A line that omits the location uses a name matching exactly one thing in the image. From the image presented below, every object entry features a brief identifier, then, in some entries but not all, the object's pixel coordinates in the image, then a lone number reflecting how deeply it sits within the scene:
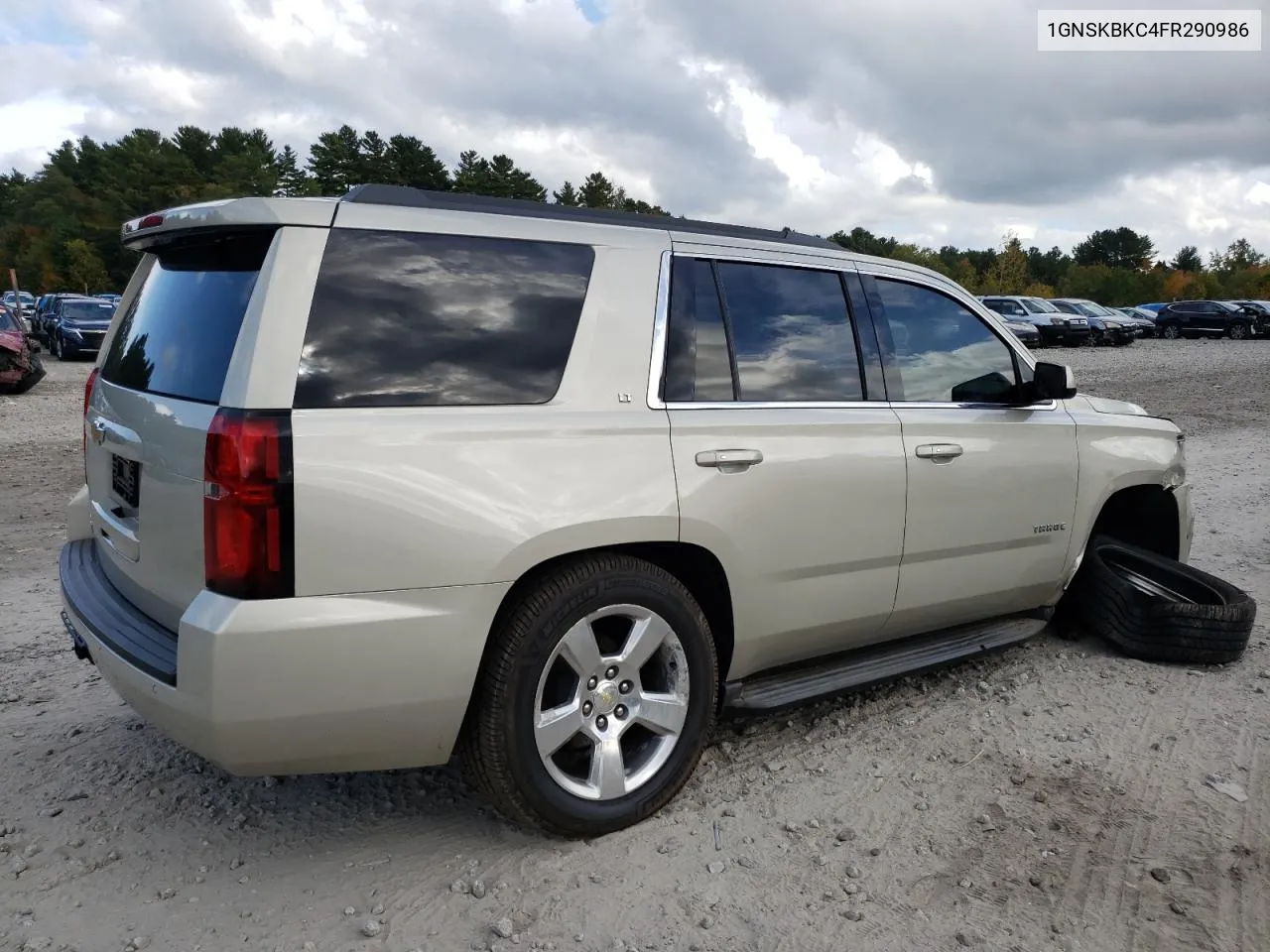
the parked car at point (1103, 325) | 33.09
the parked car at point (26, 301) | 34.81
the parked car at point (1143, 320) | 37.82
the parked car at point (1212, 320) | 38.78
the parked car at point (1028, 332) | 30.13
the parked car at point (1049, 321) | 32.12
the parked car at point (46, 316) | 27.15
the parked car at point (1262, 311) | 38.94
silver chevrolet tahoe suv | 2.50
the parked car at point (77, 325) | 24.36
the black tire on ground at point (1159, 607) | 4.44
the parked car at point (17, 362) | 16.16
